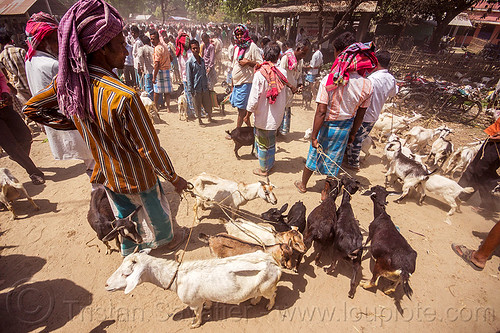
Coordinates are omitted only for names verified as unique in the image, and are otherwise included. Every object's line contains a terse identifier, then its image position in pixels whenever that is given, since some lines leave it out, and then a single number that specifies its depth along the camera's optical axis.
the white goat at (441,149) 6.03
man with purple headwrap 1.88
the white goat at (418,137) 6.68
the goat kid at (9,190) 4.04
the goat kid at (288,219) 3.80
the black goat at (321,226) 3.33
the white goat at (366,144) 6.11
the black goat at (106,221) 2.88
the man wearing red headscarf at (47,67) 3.44
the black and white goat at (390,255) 2.83
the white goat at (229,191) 4.05
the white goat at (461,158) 5.66
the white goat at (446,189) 4.55
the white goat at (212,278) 2.54
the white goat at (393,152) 5.63
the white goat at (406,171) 4.81
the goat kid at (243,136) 5.87
